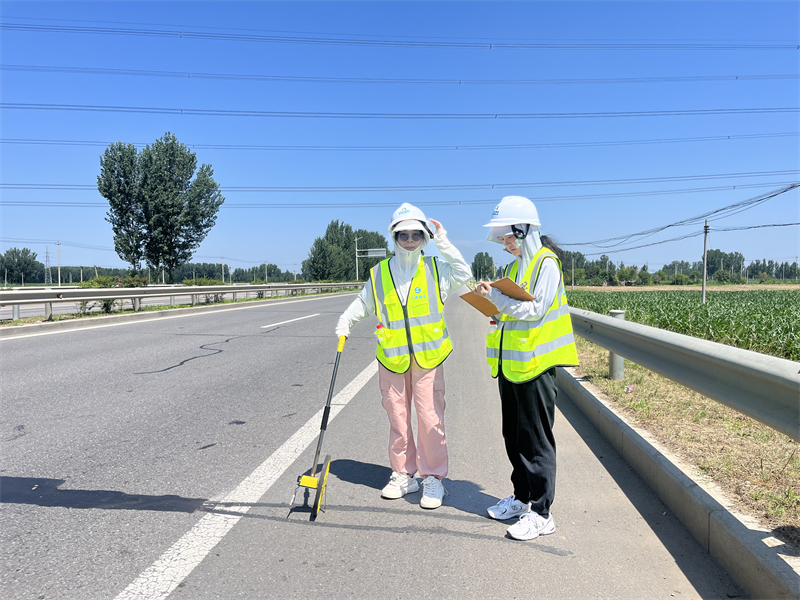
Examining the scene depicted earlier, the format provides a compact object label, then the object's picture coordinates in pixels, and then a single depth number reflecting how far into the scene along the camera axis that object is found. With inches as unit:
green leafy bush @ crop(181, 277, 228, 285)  1701.5
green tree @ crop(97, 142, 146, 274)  1628.9
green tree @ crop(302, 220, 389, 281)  3238.2
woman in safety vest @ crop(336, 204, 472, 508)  143.4
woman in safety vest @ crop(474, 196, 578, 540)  123.3
